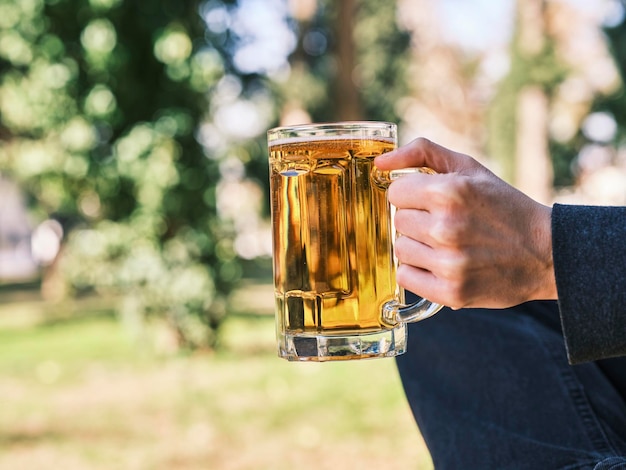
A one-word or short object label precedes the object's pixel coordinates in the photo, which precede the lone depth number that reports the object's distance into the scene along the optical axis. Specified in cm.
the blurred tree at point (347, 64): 1084
